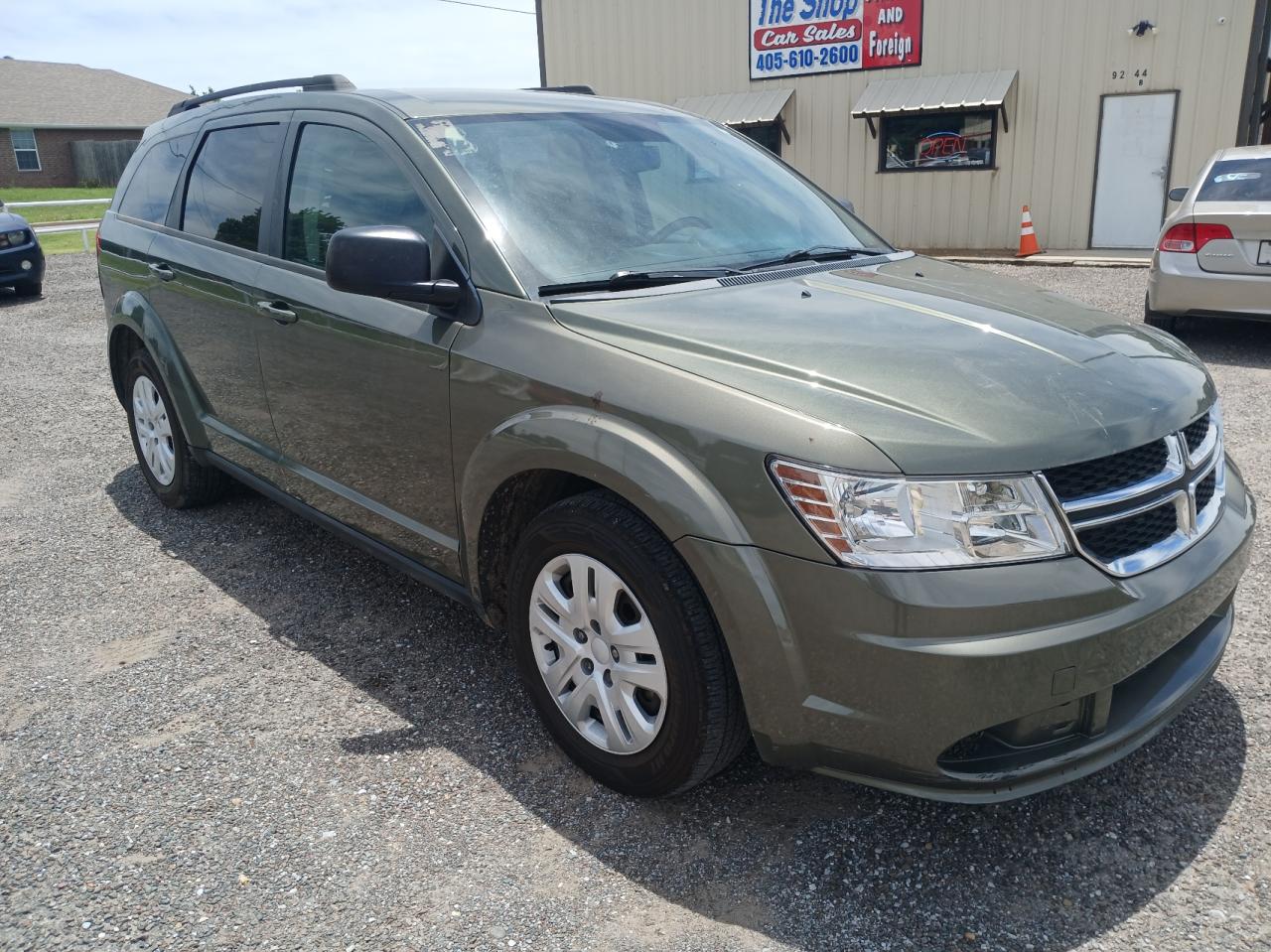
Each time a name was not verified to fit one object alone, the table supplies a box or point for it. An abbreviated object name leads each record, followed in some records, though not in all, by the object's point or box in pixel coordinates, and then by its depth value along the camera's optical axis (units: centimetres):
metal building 1471
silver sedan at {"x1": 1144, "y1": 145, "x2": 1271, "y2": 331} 716
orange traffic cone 1540
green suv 209
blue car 1280
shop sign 1684
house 4184
